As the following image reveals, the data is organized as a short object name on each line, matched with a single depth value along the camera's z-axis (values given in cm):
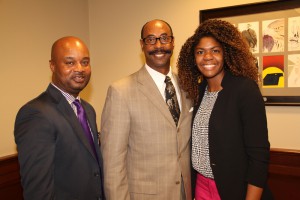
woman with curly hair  137
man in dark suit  124
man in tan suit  154
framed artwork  210
